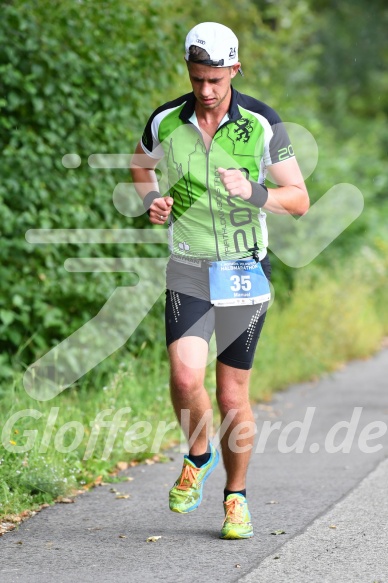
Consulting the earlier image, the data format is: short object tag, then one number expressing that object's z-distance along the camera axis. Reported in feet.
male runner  32.63
